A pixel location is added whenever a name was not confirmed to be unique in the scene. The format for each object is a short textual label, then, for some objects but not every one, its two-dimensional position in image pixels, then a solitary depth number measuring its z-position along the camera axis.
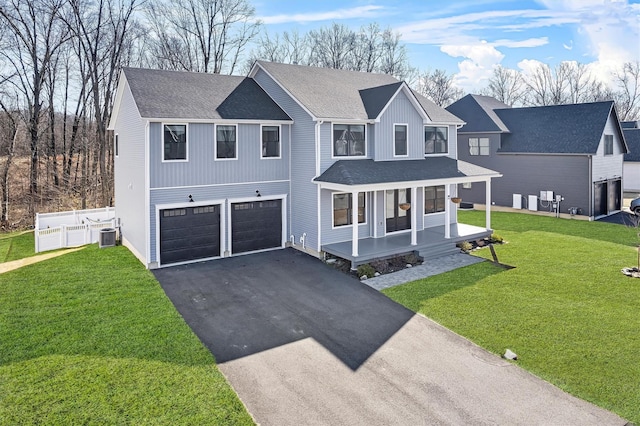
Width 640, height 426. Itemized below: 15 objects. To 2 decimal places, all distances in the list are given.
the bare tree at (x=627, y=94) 53.59
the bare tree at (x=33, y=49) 26.47
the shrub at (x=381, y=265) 14.44
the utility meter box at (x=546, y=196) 24.66
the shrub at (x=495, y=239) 17.98
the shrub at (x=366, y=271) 13.90
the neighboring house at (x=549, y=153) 23.95
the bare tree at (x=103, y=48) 27.81
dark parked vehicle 24.97
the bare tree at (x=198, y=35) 32.31
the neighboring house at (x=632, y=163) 32.81
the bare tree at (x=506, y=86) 58.34
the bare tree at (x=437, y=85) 53.09
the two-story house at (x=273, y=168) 14.80
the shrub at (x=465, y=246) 16.66
